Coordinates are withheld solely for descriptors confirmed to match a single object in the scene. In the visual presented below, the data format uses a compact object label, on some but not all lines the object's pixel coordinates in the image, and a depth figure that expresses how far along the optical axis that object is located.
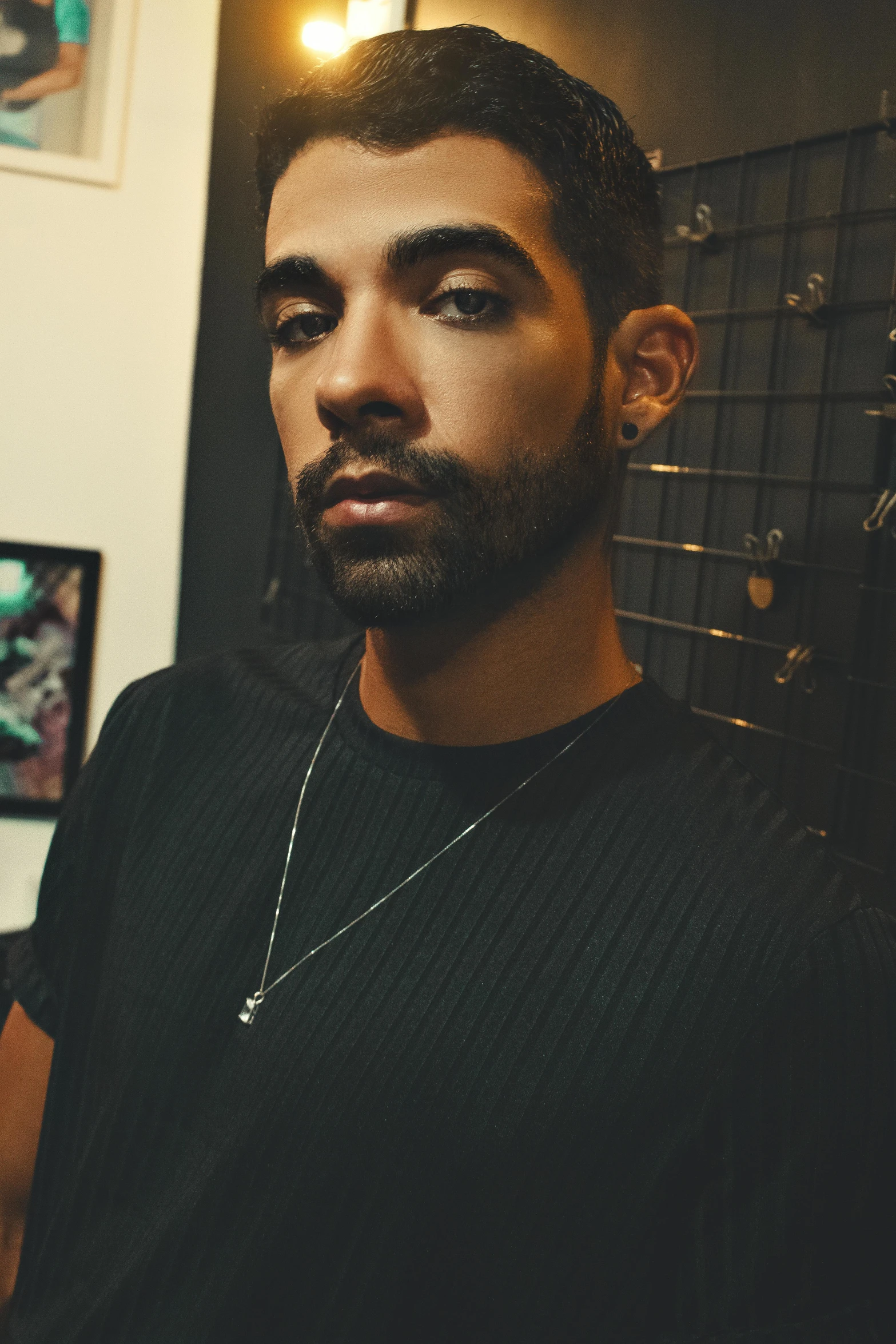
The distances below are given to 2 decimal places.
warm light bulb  2.25
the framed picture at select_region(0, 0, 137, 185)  2.15
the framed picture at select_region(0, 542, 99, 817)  2.30
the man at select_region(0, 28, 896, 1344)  0.65
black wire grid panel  1.18
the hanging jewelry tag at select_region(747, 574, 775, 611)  1.30
